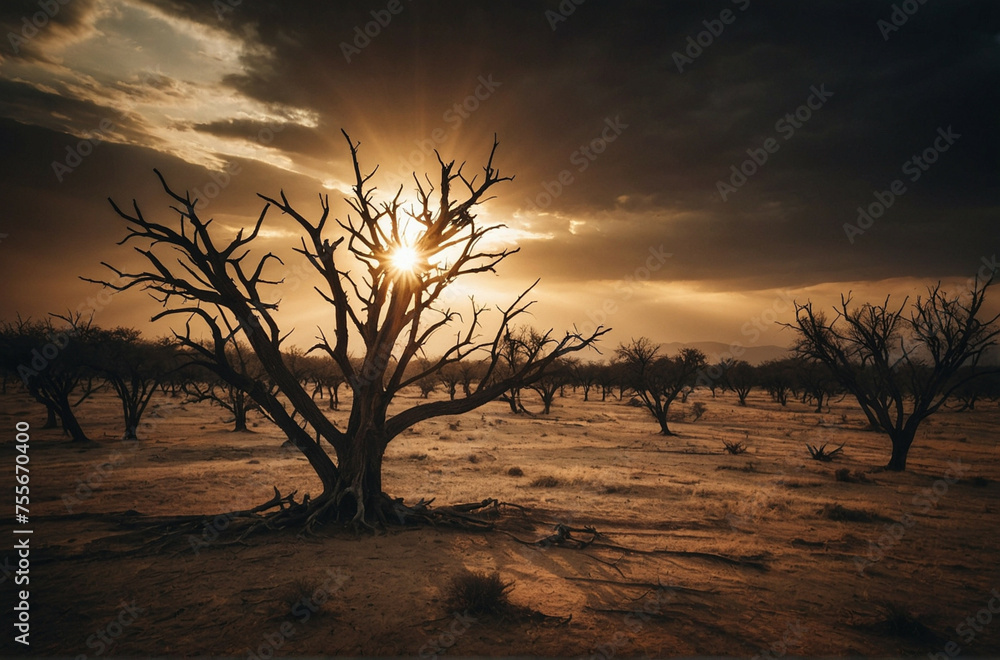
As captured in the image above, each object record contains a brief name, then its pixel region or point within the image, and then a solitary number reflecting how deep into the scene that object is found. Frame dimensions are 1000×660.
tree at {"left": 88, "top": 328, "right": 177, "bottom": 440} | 21.29
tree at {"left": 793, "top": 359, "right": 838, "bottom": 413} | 46.00
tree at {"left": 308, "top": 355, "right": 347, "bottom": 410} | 39.37
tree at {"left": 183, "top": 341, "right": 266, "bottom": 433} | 25.36
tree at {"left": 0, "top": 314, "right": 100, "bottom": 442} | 18.25
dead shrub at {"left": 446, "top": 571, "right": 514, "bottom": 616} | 5.20
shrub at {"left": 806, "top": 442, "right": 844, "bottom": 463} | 18.60
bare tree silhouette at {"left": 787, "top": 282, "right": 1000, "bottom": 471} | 15.28
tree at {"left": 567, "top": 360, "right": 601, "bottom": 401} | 61.23
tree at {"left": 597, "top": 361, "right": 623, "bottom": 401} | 62.56
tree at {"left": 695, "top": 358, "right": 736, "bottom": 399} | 49.93
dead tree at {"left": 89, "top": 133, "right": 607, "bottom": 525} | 7.51
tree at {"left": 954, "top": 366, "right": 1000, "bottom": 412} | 47.03
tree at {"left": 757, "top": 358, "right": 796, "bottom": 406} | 52.48
